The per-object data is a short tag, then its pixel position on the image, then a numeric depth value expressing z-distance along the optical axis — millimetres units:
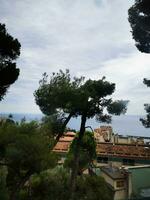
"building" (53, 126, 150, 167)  23455
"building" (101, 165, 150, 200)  17502
